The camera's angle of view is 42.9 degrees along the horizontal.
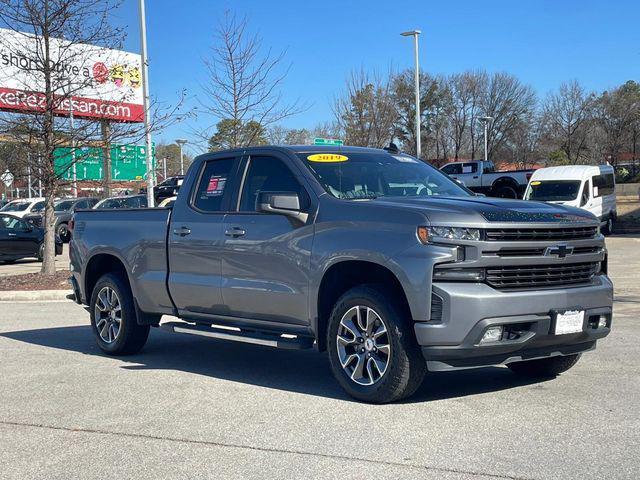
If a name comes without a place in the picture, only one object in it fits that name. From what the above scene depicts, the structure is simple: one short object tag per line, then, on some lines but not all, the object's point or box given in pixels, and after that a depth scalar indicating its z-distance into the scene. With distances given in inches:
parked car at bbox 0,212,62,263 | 874.8
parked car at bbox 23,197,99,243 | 1214.3
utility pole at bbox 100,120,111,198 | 663.8
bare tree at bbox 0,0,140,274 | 616.7
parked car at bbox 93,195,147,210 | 1133.4
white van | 1082.1
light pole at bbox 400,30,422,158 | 1171.9
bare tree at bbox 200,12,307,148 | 760.3
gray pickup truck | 219.5
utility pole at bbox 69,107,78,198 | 636.7
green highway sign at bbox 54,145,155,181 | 645.3
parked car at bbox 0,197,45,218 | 1374.3
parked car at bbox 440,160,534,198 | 1347.2
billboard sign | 622.5
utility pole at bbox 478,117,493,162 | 2200.1
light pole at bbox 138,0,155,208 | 754.2
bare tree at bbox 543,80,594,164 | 2374.5
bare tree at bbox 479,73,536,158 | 2511.1
